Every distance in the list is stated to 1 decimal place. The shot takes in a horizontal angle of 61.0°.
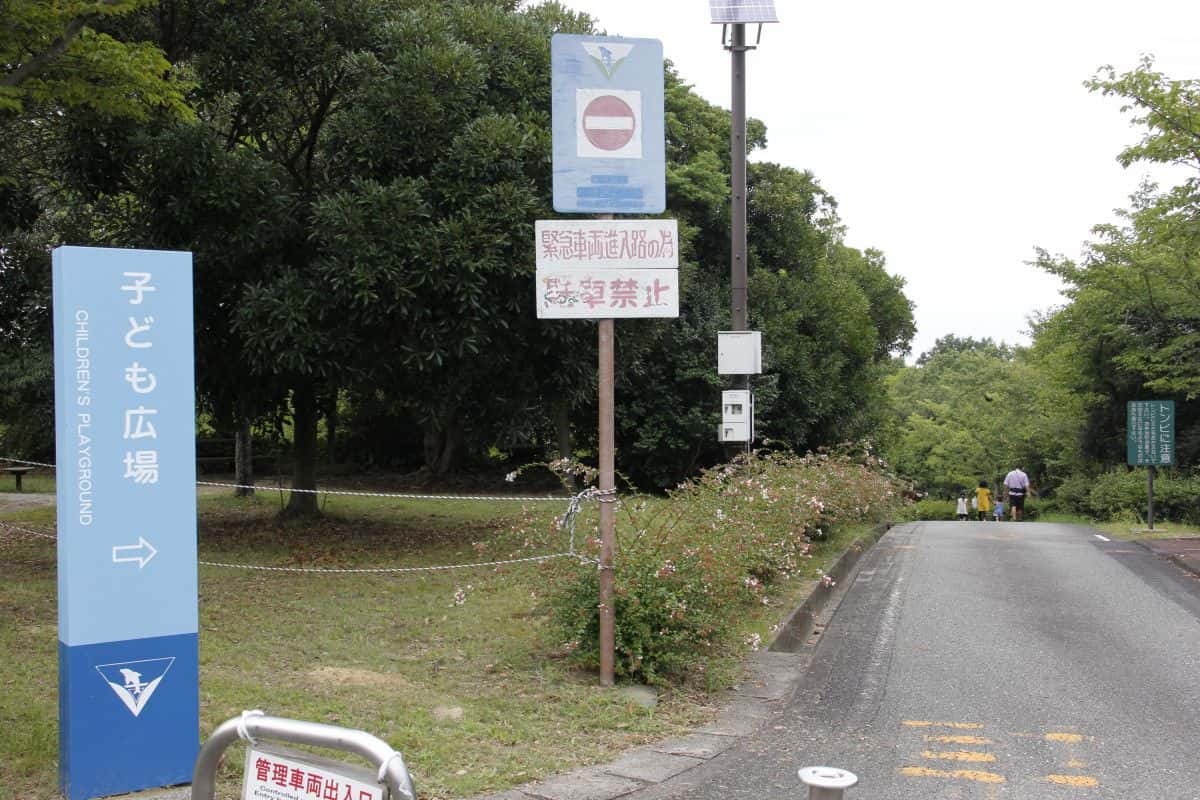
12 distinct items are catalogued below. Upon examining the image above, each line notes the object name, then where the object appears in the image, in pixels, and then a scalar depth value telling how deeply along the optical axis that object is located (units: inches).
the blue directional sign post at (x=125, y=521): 167.6
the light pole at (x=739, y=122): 495.5
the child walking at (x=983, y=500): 1280.8
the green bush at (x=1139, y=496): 908.6
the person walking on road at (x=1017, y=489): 1126.6
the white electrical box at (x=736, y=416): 483.5
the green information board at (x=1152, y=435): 740.6
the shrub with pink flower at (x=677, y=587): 246.2
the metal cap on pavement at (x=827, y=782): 104.0
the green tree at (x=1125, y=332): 950.4
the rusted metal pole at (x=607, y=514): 243.3
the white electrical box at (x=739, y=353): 485.1
